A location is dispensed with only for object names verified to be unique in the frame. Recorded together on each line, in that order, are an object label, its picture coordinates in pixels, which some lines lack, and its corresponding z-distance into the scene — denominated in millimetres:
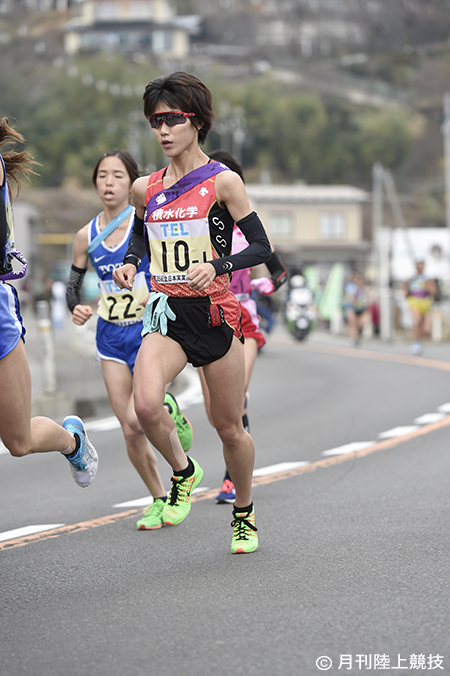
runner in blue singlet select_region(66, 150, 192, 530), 11672
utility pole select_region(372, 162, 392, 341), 55750
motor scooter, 48469
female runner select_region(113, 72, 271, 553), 9508
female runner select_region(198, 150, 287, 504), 13117
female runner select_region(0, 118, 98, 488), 8609
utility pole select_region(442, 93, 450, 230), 74312
